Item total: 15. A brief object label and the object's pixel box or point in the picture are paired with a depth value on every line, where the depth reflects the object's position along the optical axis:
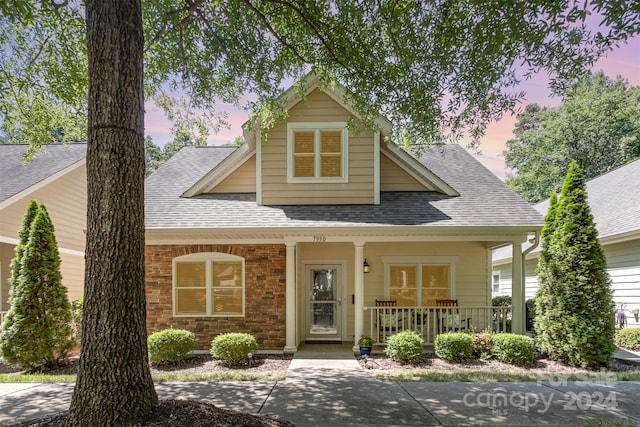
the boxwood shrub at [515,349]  7.89
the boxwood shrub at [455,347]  8.11
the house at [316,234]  8.85
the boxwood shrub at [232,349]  7.95
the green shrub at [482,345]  8.27
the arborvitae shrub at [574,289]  7.63
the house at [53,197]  11.09
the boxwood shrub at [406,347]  8.05
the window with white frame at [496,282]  19.08
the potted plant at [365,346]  8.57
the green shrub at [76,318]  9.24
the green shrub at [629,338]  9.50
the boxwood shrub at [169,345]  8.00
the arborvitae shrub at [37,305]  7.89
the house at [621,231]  10.32
